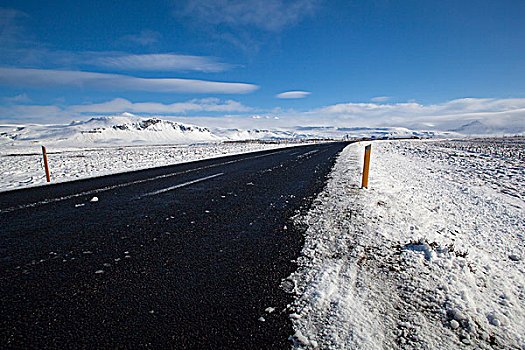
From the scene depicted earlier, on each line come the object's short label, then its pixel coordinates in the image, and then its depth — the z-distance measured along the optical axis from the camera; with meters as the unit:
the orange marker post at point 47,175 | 9.25
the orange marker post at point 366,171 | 6.78
